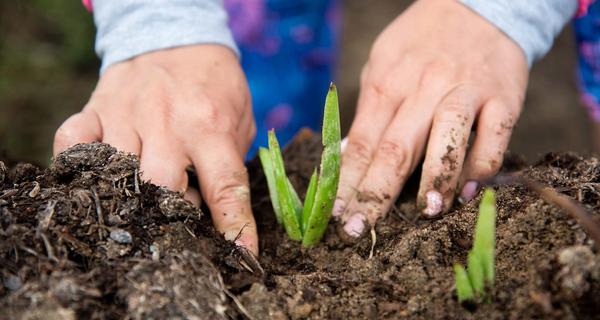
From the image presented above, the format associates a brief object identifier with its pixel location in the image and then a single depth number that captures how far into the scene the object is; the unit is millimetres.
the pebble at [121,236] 345
